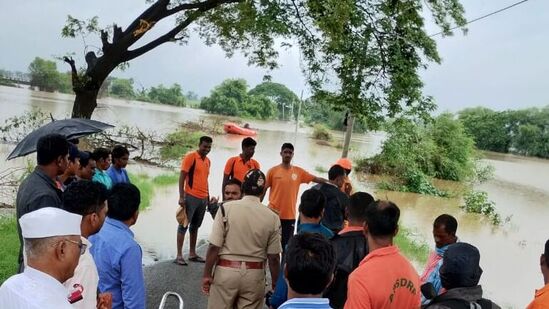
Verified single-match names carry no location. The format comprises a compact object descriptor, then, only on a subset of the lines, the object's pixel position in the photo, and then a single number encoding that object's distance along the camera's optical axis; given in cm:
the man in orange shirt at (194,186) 596
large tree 644
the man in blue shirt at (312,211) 318
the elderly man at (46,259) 153
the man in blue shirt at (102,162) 468
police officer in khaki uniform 326
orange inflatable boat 3803
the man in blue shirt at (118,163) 496
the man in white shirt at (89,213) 200
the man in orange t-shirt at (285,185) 571
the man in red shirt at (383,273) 230
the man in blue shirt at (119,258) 237
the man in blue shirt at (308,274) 180
